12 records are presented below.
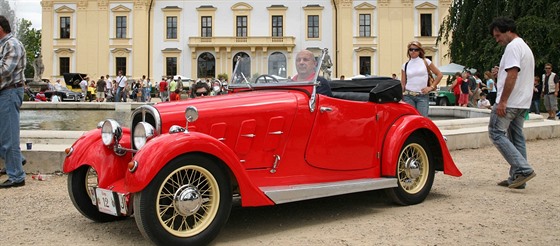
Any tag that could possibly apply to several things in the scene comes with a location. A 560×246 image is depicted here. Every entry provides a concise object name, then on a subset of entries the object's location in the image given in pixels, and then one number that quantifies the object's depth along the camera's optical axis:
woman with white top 7.18
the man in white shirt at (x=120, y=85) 33.03
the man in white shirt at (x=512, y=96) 5.78
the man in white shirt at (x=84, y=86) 37.98
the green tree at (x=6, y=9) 43.32
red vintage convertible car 3.82
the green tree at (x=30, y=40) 91.44
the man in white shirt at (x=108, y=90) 36.41
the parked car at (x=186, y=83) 41.16
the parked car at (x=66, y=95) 30.94
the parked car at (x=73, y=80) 44.00
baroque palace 52.47
